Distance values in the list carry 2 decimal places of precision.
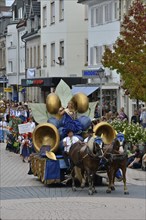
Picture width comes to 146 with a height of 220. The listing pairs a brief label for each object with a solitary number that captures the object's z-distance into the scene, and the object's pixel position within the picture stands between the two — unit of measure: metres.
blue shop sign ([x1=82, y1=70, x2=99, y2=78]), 44.28
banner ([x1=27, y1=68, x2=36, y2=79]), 61.94
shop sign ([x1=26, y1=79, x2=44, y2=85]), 56.26
